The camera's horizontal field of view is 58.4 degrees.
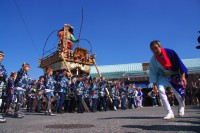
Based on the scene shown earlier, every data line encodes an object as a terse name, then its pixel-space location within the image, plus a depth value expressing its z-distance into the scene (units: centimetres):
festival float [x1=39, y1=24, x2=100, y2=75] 1187
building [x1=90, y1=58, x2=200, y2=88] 1804
